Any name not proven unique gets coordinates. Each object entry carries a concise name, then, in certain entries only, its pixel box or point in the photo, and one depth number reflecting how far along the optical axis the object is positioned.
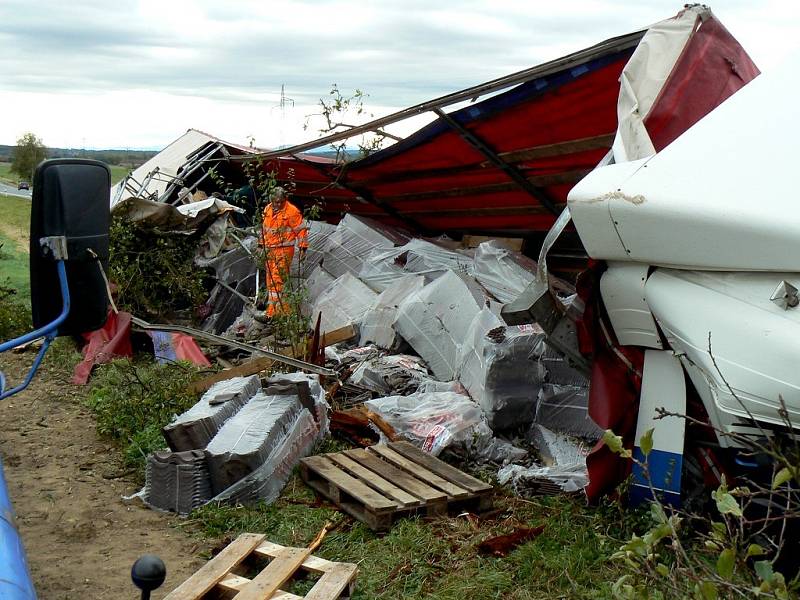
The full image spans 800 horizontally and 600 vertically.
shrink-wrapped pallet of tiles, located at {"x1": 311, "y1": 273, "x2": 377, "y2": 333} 8.22
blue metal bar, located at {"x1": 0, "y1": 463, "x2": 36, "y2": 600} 1.83
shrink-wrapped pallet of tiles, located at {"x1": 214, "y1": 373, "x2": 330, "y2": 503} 4.82
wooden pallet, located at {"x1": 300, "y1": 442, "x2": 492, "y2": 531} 4.54
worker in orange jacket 7.55
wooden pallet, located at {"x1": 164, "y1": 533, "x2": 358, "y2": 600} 3.61
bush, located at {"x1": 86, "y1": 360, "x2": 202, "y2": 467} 5.61
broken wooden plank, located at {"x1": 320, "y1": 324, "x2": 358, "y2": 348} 7.58
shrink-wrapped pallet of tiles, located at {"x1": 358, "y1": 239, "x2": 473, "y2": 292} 8.04
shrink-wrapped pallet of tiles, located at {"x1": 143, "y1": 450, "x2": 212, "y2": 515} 4.72
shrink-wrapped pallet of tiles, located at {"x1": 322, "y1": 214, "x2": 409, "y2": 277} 9.18
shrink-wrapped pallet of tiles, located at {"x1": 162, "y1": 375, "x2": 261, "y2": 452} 4.97
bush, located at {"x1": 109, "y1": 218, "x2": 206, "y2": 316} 9.16
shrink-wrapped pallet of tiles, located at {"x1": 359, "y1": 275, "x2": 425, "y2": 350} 7.41
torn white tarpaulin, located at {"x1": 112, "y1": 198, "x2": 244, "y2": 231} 9.27
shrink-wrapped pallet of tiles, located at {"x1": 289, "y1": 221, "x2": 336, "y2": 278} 9.38
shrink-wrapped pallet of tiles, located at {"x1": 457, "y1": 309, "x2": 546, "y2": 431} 5.63
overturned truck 3.32
